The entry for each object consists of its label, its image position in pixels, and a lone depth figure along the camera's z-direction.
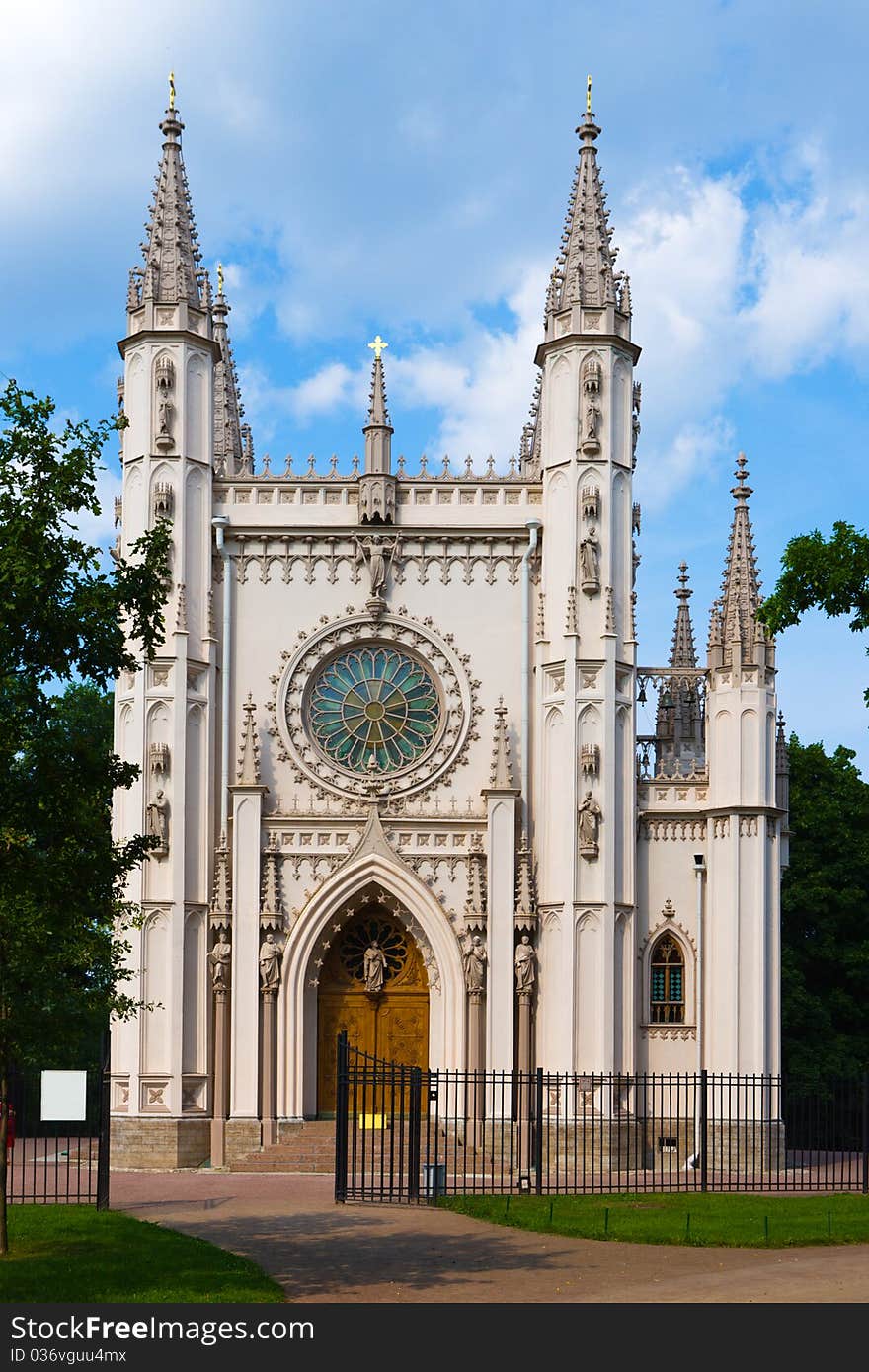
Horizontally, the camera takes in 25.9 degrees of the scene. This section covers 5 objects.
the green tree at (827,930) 51.62
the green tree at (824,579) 24.30
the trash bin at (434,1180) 29.53
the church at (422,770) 40.41
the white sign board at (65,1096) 28.53
